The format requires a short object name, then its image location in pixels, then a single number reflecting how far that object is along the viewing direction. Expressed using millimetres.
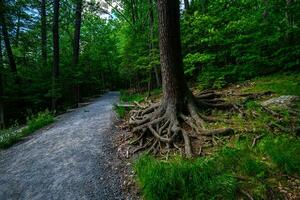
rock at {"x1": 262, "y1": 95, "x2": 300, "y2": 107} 3377
